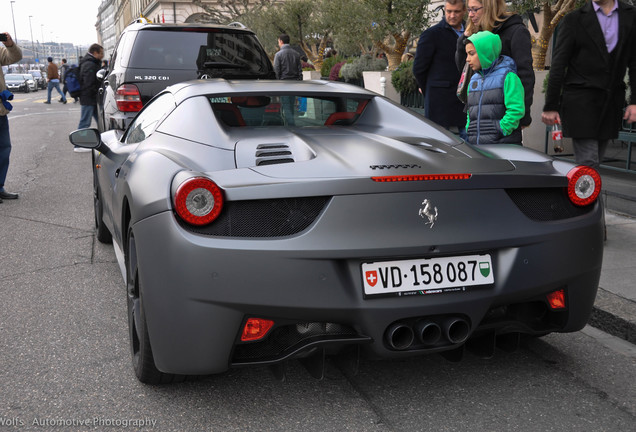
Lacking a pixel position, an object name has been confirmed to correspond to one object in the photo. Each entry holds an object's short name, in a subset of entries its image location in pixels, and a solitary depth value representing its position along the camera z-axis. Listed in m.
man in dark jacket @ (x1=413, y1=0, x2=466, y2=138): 6.00
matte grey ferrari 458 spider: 2.50
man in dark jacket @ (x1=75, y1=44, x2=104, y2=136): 13.12
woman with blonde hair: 4.63
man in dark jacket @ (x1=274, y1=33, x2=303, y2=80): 12.91
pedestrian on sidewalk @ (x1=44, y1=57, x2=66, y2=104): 34.62
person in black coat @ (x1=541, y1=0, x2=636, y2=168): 5.05
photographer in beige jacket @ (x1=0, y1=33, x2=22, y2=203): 7.89
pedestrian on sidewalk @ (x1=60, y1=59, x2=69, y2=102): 28.13
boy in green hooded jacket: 4.46
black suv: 8.09
